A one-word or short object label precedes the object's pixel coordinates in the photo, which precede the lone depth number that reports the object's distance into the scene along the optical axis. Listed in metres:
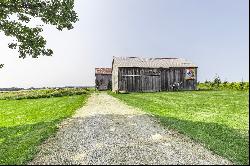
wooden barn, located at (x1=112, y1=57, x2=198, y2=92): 19.14
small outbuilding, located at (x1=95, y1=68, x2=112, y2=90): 26.99
